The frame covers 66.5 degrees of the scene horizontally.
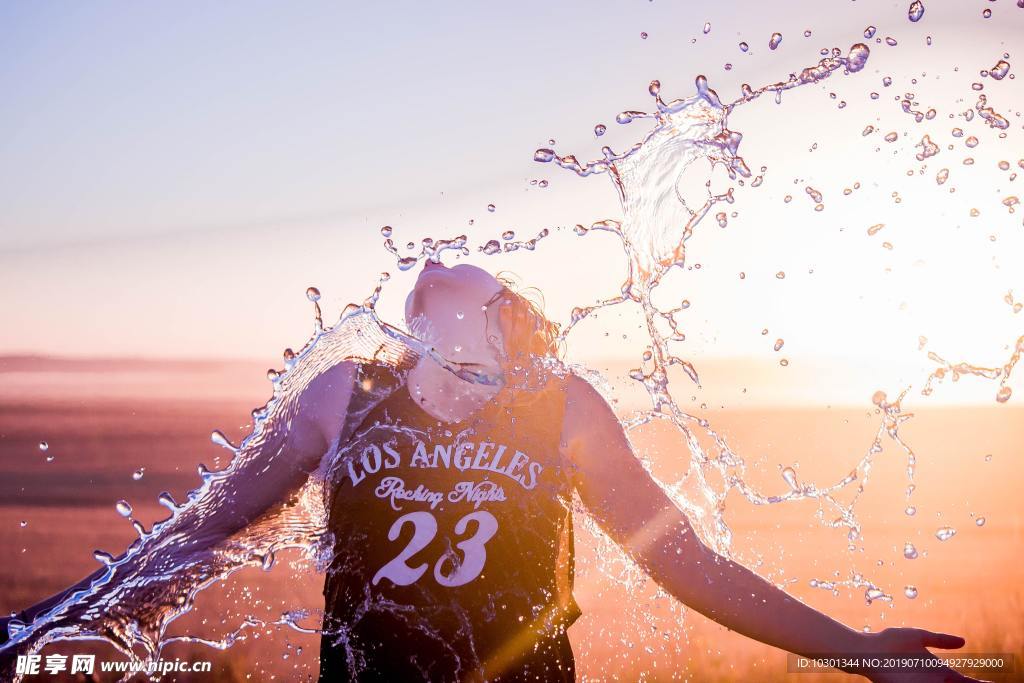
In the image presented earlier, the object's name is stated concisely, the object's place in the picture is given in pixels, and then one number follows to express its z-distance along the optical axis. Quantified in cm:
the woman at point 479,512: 228
